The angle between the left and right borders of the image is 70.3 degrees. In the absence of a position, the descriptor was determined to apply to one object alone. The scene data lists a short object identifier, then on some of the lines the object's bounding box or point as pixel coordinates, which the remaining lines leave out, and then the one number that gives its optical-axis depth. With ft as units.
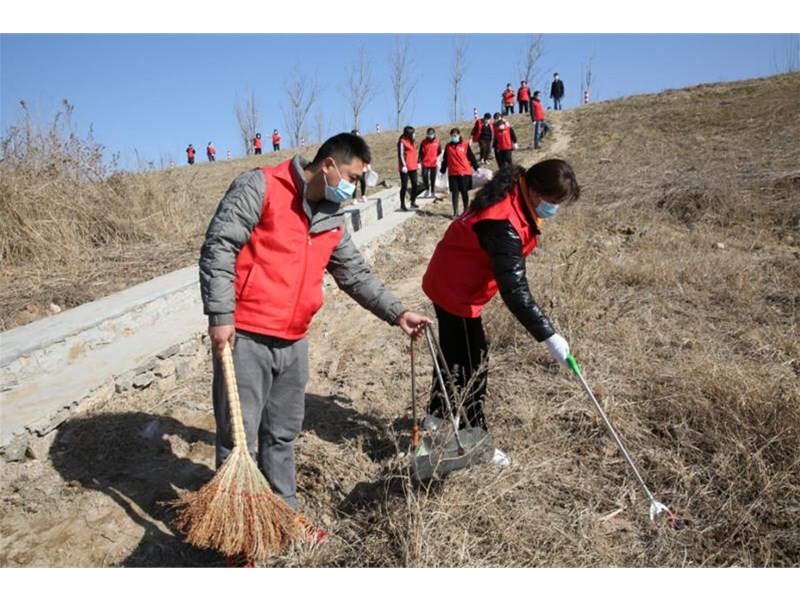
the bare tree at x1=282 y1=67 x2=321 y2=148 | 142.20
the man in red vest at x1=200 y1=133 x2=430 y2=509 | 6.57
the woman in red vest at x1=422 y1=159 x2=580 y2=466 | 7.88
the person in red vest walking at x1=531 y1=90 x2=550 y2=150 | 55.67
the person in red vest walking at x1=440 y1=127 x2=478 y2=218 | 31.96
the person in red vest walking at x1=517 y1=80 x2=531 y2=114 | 74.37
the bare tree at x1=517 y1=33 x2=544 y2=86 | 123.44
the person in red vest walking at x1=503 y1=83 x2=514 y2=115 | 77.66
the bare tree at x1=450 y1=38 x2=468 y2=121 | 136.77
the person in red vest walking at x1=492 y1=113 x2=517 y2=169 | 39.78
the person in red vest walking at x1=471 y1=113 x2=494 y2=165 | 44.07
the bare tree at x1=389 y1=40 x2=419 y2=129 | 135.64
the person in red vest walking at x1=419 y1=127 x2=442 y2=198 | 35.73
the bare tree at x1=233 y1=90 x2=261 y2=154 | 148.66
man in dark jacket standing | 80.64
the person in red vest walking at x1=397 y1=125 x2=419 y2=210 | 34.19
